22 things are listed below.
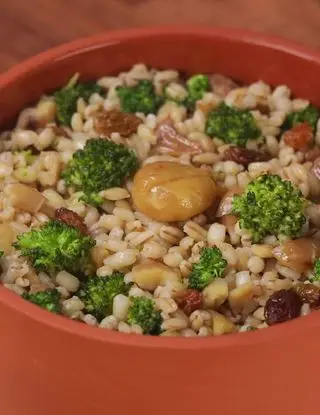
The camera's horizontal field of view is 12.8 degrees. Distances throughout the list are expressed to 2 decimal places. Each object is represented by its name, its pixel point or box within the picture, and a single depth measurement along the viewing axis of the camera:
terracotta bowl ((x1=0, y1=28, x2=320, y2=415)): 0.44
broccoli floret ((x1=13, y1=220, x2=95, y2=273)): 0.48
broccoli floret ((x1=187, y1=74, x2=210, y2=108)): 0.55
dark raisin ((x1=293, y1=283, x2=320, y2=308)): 0.48
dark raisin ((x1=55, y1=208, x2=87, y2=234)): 0.50
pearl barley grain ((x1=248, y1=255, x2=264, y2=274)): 0.49
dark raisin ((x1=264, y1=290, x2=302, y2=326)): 0.47
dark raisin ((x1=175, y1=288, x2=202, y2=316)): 0.48
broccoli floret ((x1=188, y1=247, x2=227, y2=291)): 0.48
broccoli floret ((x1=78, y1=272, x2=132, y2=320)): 0.47
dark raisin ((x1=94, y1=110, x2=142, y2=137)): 0.54
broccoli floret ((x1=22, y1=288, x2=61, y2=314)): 0.47
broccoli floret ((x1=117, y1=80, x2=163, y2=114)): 0.55
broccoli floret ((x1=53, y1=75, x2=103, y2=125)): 0.55
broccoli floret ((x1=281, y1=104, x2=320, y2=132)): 0.54
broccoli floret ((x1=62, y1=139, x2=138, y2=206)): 0.51
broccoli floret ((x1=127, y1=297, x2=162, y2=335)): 0.46
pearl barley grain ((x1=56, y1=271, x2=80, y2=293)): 0.48
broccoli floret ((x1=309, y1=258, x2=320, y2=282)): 0.48
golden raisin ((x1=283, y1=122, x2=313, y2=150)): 0.53
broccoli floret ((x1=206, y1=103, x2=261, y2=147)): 0.53
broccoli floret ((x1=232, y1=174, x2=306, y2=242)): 0.49
